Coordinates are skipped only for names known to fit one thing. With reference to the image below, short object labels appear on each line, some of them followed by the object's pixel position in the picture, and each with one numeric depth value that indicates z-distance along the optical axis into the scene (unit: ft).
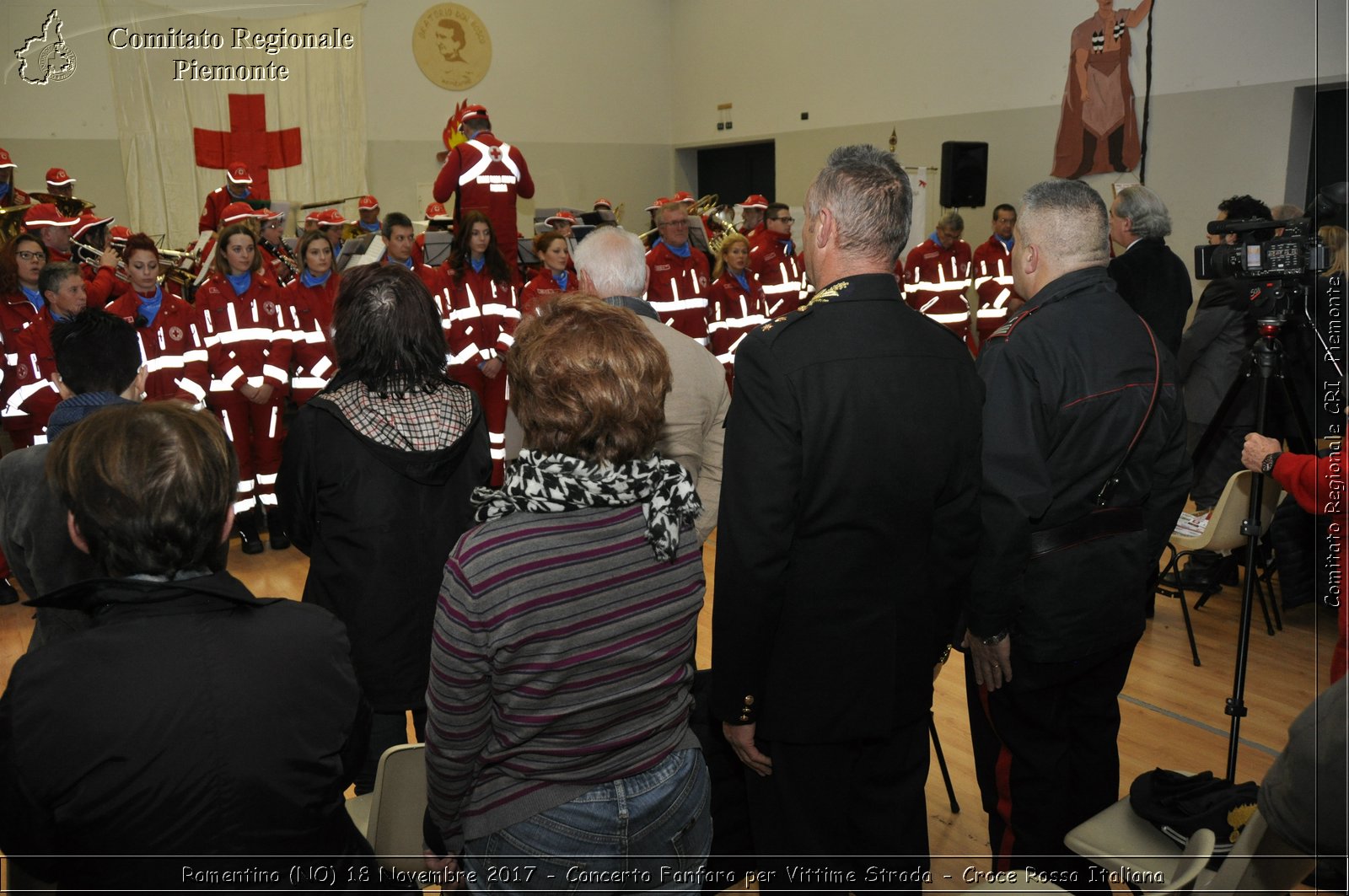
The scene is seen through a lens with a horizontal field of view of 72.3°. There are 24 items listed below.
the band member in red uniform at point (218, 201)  27.30
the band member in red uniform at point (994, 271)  31.12
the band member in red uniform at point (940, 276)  29.96
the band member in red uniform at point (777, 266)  26.91
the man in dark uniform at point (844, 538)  5.65
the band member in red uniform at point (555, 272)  20.44
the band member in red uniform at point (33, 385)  15.74
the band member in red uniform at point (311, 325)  18.45
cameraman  15.93
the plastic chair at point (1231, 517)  11.78
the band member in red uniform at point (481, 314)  20.20
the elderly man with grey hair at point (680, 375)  8.23
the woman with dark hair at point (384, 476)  7.36
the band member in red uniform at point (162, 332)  16.89
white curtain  34.86
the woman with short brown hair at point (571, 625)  4.45
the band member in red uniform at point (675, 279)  23.56
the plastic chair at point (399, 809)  5.83
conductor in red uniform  23.30
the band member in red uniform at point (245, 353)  17.43
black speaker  31.45
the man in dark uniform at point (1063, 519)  6.84
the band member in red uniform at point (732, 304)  24.86
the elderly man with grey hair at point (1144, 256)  14.15
